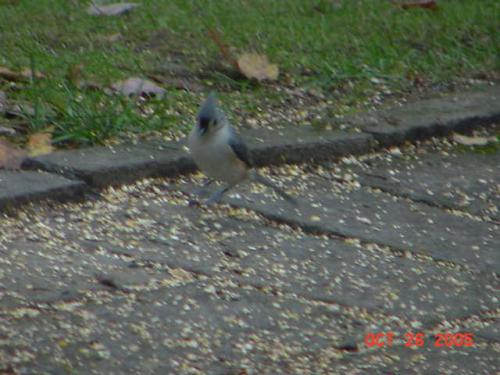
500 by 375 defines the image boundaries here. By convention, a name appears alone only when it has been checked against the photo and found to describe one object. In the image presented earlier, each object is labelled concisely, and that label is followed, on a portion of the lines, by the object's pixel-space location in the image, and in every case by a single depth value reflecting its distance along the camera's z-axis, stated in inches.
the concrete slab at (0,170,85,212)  330.6
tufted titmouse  355.6
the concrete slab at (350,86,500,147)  429.4
